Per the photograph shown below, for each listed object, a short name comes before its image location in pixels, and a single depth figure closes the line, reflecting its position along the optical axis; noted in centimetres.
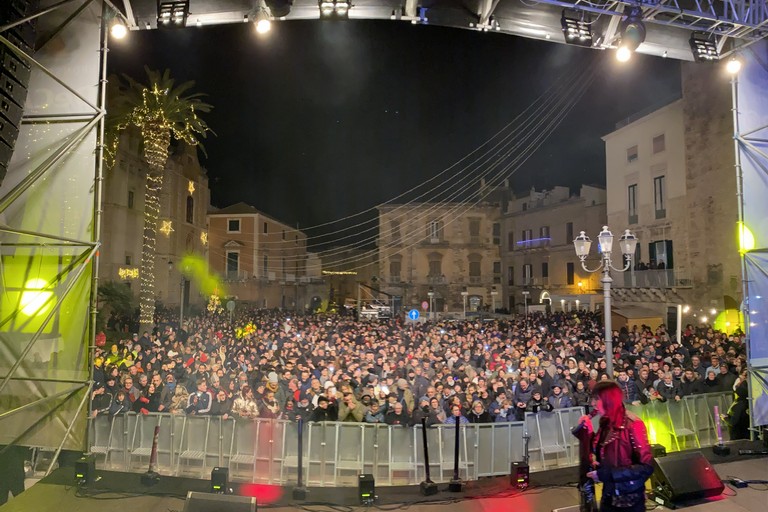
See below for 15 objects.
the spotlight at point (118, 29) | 640
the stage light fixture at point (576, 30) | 720
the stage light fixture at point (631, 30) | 693
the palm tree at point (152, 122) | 1658
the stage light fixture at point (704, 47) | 754
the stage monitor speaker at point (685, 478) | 557
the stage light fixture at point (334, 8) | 671
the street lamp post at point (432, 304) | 4817
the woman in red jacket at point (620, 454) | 366
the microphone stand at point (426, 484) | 646
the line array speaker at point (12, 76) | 468
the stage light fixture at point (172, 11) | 651
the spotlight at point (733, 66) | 729
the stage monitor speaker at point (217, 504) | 474
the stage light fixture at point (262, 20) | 656
